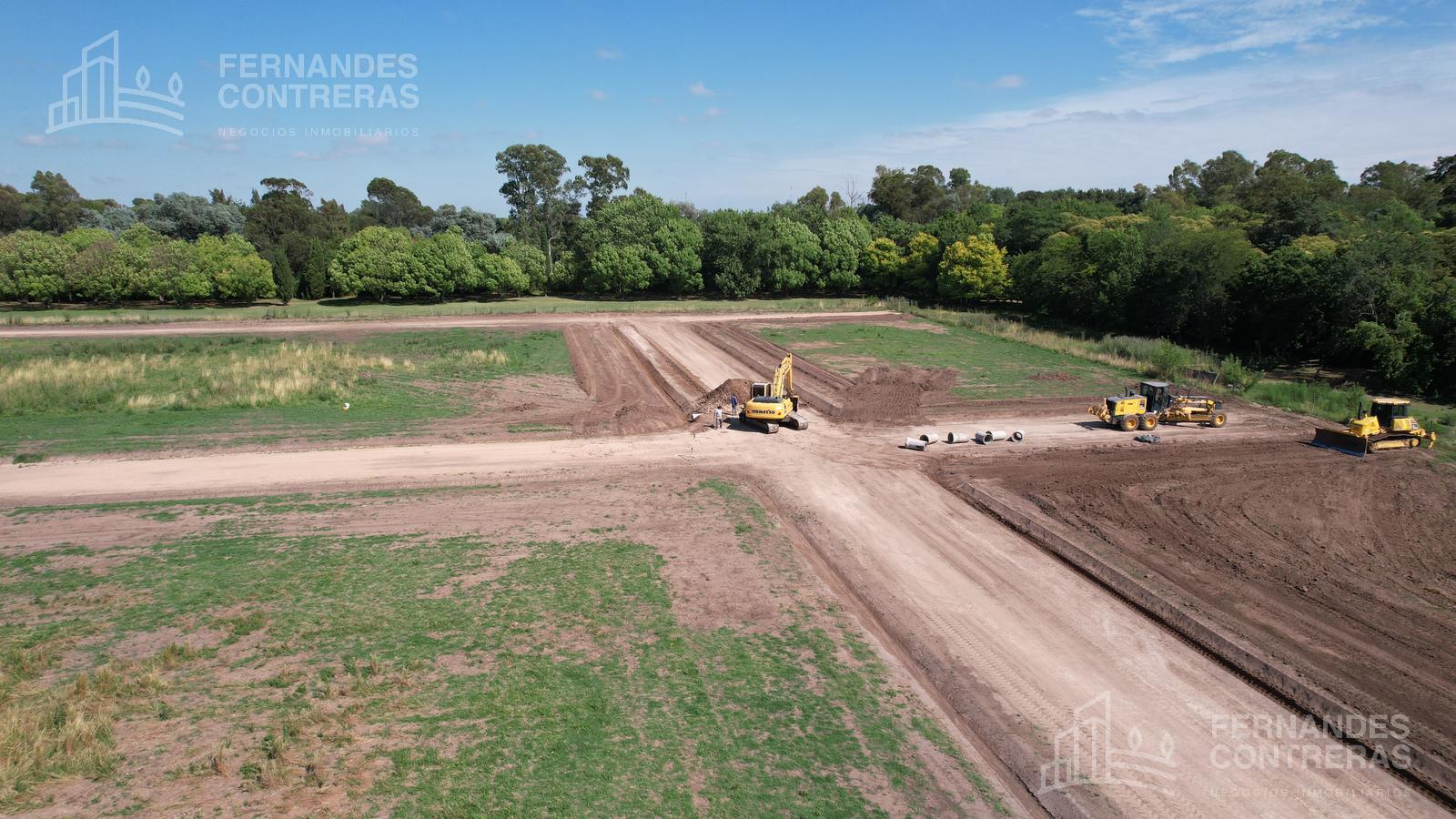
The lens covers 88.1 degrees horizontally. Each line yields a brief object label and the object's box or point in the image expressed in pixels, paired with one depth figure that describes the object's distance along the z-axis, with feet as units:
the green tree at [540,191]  337.93
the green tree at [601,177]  363.15
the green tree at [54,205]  357.41
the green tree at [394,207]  390.83
